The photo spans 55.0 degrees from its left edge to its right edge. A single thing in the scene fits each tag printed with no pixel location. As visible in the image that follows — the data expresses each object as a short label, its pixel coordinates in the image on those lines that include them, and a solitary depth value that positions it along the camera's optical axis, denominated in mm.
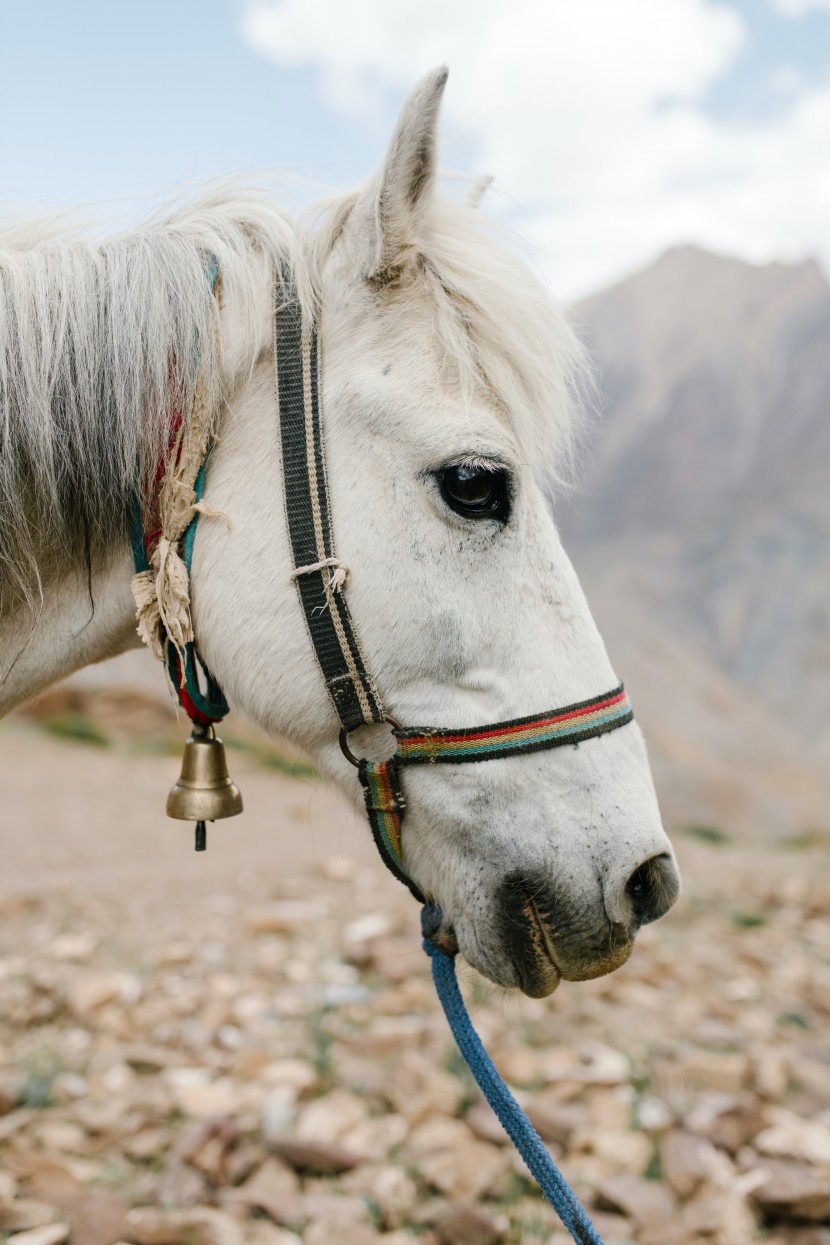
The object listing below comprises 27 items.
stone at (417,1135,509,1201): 2064
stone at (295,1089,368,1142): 2316
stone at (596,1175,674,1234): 1957
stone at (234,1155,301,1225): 1953
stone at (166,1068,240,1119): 2385
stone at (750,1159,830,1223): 1976
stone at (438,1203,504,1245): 1863
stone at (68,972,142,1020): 3033
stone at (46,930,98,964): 3660
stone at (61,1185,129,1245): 1804
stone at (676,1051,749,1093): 2646
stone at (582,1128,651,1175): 2217
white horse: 1313
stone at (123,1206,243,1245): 1794
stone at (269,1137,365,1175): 2150
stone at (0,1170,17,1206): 1920
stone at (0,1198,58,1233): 1840
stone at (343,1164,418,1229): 1979
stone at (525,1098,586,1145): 2316
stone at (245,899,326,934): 4102
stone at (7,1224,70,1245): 1767
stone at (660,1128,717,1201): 2109
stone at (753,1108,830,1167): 2203
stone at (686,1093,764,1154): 2297
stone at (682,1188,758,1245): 1921
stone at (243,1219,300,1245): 1851
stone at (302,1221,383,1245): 1864
